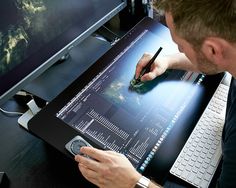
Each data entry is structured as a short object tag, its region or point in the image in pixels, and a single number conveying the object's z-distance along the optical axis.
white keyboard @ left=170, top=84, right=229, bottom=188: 0.82
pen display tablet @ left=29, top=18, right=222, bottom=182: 0.83
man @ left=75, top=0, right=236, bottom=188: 0.65
